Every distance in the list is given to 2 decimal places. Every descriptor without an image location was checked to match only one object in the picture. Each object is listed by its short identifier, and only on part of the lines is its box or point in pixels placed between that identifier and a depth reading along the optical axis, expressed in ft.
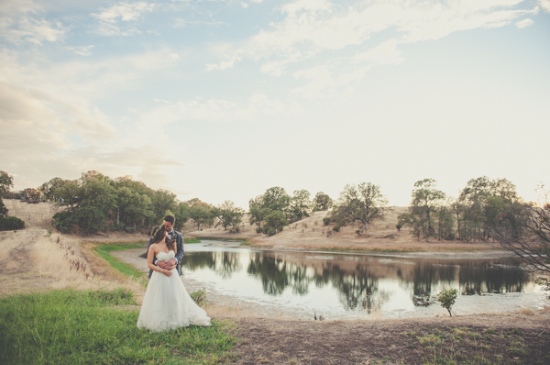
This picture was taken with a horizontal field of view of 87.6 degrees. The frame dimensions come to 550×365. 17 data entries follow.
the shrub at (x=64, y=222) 203.48
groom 26.55
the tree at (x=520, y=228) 25.23
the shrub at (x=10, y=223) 164.86
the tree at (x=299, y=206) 391.45
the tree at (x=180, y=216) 322.75
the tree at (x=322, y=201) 453.90
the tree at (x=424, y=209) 224.64
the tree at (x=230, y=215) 366.02
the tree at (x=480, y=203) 214.69
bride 26.09
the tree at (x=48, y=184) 349.74
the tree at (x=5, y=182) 197.01
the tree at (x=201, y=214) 403.26
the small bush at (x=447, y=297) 48.35
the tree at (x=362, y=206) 261.44
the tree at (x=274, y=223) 299.58
